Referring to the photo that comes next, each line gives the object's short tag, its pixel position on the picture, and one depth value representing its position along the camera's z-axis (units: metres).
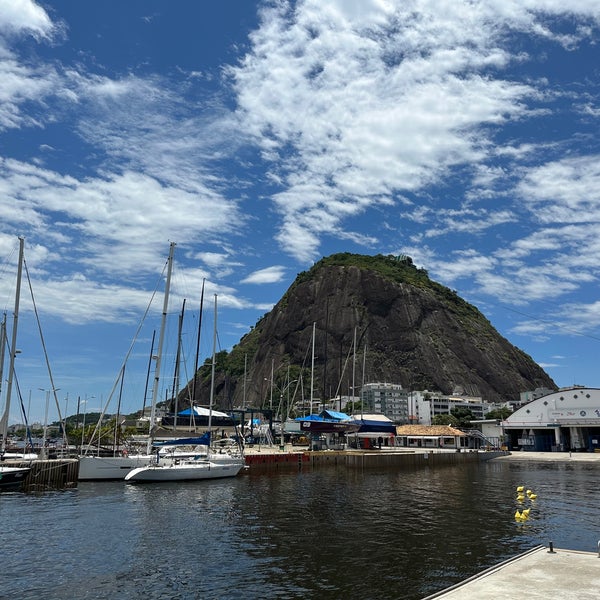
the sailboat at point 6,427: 44.59
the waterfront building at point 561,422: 109.44
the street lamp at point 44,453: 55.84
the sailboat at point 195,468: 50.38
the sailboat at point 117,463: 51.50
